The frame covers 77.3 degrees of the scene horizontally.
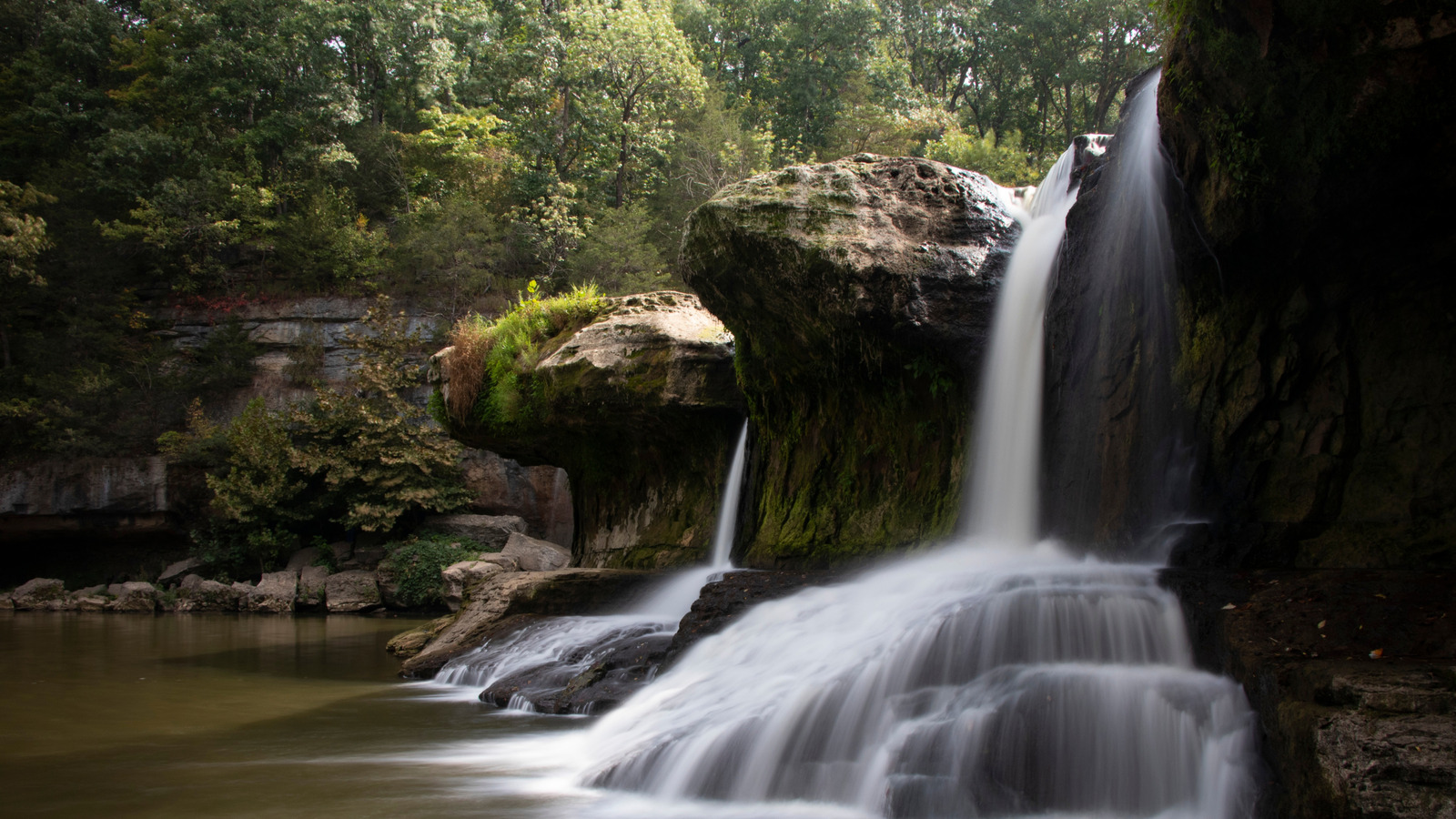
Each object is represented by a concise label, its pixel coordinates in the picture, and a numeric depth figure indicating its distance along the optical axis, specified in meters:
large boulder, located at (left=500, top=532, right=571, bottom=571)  19.03
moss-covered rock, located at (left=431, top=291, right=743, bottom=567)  11.44
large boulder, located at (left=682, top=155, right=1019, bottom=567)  7.89
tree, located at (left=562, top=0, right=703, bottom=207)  25.88
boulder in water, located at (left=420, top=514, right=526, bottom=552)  21.86
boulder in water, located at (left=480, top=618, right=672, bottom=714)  6.91
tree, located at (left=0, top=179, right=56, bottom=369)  22.76
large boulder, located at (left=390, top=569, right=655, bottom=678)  10.05
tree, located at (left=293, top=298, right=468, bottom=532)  21.33
